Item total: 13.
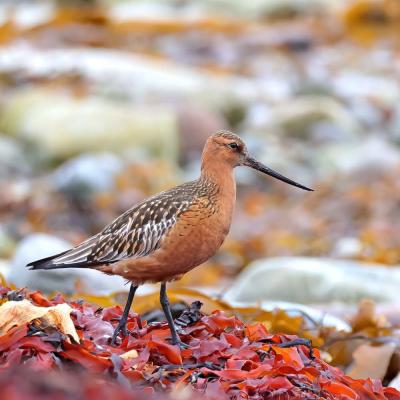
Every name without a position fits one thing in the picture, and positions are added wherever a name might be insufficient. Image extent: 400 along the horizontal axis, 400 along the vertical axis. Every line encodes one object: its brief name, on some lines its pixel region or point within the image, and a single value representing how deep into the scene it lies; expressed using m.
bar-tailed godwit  7.45
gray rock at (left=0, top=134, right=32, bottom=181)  21.97
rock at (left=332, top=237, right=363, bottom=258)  17.33
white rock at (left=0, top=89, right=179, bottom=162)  23.56
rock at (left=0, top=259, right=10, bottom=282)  13.09
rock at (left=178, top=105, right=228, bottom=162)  25.58
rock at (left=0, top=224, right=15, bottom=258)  16.02
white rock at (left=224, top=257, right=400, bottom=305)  12.74
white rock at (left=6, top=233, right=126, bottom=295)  11.53
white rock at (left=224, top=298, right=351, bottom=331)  10.25
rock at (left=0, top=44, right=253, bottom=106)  29.50
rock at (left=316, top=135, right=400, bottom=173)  22.39
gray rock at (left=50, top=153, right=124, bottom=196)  19.45
